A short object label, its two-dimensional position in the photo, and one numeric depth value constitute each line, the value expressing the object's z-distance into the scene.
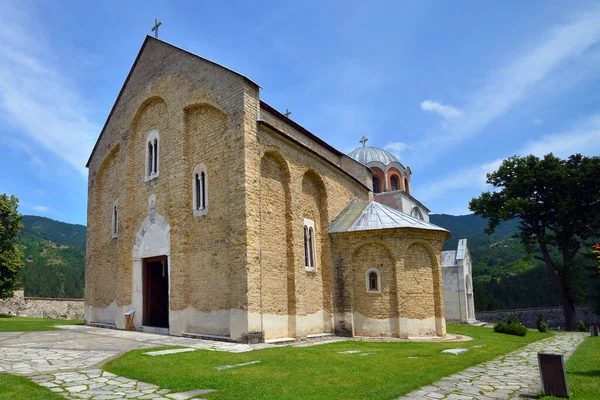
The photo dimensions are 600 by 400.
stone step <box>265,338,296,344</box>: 12.44
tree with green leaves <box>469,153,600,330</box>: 27.52
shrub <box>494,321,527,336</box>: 20.31
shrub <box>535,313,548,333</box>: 23.86
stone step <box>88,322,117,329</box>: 16.79
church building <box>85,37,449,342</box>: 12.96
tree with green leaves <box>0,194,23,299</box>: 25.55
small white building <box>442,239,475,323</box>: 28.62
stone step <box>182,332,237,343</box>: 12.22
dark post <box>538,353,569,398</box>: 5.98
